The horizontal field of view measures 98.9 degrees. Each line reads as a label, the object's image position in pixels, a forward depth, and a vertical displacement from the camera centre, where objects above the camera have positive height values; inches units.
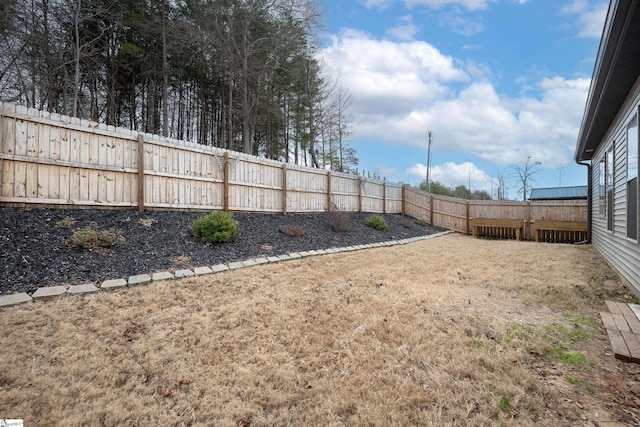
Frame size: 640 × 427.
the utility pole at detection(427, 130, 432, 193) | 973.4 +204.3
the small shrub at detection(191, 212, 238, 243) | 208.4 -10.1
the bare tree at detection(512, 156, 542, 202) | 794.8 +128.9
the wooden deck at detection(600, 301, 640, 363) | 82.4 -40.1
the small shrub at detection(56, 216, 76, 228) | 168.6 -4.8
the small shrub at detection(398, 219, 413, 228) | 453.3 -13.2
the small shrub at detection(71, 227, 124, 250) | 156.7 -14.3
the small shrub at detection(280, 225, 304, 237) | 271.1 -15.4
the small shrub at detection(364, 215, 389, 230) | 385.7 -10.0
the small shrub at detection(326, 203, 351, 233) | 324.8 -7.5
